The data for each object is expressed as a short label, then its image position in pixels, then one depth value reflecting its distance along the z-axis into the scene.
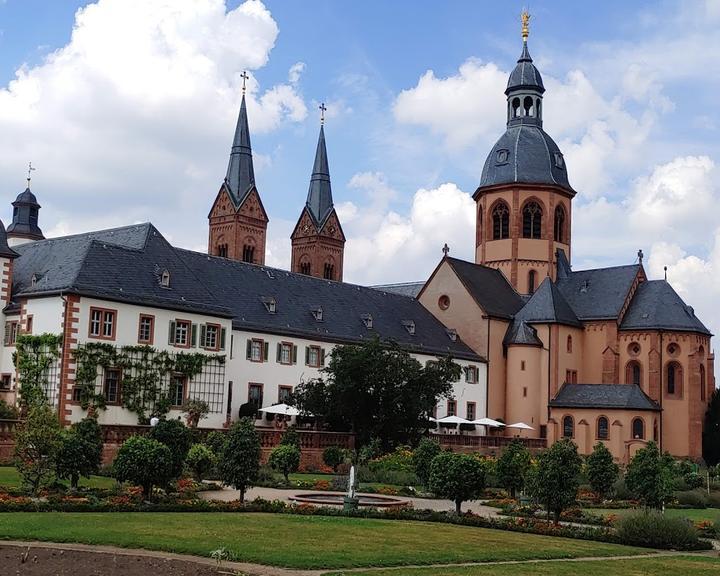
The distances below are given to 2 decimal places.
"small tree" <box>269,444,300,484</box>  41.66
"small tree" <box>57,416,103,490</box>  31.45
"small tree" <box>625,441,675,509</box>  36.09
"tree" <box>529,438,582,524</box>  30.53
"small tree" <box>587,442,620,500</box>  41.06
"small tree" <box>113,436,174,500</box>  28.87
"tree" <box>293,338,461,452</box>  55.38
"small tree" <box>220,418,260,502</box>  31.58
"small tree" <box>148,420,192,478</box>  35.34
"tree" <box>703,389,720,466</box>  78.06
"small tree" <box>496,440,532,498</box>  39.69
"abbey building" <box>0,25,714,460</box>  53.56
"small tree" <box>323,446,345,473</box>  50.25
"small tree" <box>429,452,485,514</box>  30.61
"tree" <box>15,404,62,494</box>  29.39
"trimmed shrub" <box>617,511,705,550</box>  26.16
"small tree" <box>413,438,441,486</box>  43.40
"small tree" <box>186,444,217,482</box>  38.19
